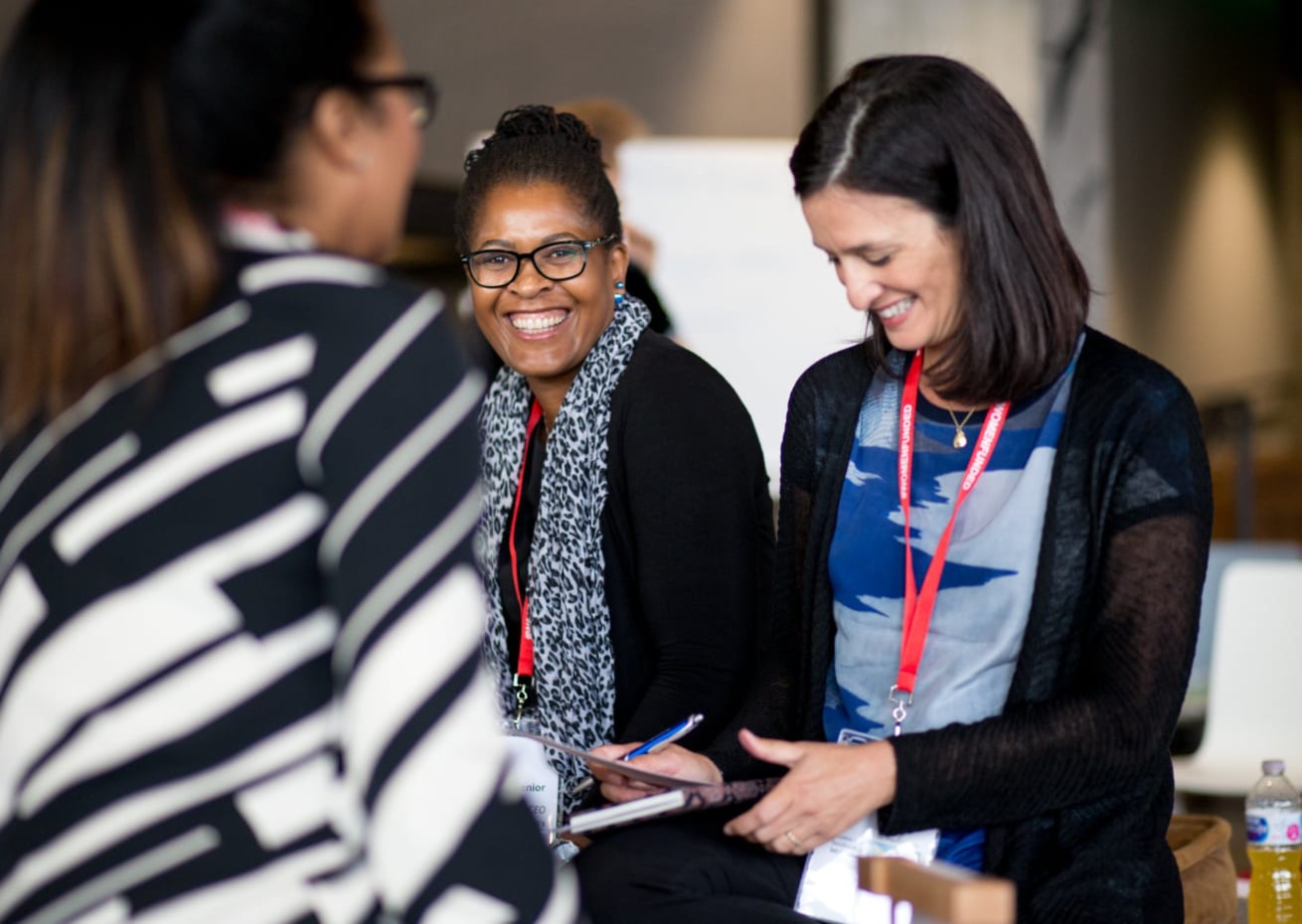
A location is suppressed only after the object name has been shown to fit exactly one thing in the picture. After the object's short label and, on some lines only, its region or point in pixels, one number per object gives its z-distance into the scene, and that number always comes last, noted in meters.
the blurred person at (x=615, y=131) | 3.96
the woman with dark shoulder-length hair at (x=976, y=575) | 1.69
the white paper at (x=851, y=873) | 1.77
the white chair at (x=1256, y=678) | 3.77
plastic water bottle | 2.54
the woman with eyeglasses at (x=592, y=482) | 2.24
